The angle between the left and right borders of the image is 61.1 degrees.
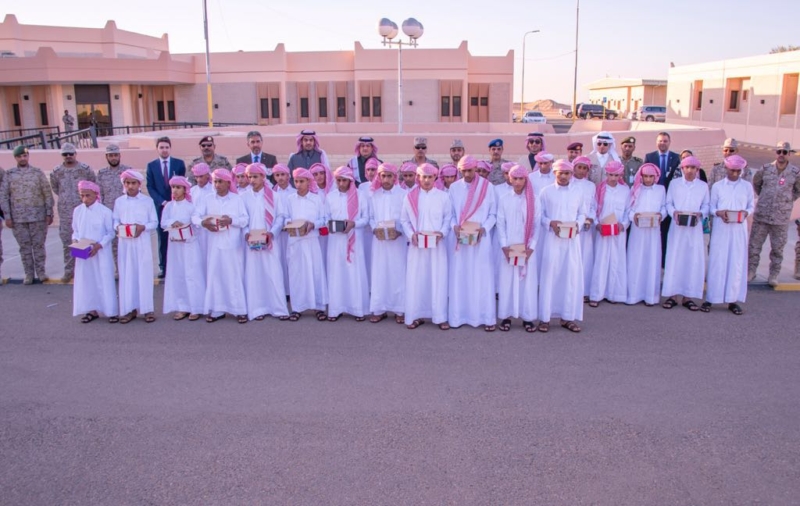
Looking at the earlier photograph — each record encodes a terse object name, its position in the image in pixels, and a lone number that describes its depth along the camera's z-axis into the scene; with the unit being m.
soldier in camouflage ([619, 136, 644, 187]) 9.10
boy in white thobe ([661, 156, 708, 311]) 8.16
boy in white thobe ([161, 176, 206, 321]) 7.87
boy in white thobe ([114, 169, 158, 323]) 7.77
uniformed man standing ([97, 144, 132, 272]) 9.44
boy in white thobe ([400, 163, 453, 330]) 7.39
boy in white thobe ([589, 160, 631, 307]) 8.35
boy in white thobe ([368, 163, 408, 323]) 7.76
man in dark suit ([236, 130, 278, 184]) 9.38
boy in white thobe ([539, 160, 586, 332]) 7.32
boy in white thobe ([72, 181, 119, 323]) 7.71
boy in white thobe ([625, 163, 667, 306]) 8.27
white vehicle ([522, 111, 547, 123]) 46.34
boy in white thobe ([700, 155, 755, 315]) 8.05
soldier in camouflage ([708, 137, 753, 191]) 8.45
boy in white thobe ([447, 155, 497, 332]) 7.45
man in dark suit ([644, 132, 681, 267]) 9.05
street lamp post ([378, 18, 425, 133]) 17.45
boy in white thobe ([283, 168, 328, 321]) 7.83
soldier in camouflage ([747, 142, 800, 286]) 8.82
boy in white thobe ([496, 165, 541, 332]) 7.29
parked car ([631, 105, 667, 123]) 51.91
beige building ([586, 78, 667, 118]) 64.50
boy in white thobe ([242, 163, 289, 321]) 7.87
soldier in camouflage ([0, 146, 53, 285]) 9.57
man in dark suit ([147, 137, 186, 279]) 9.48
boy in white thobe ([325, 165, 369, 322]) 7.80
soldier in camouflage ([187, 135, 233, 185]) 9.26
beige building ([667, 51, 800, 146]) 34.41
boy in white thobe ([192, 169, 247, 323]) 7.78
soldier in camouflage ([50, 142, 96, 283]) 9.51
